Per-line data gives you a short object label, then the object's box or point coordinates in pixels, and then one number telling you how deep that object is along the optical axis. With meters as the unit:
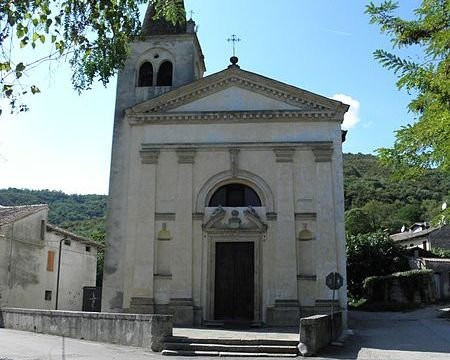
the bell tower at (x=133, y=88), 19.50
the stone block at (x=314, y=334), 12.16
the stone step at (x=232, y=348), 12.55
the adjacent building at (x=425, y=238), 48.84
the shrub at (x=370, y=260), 32.59
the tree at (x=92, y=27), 5.27
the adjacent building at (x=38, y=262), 30.05
